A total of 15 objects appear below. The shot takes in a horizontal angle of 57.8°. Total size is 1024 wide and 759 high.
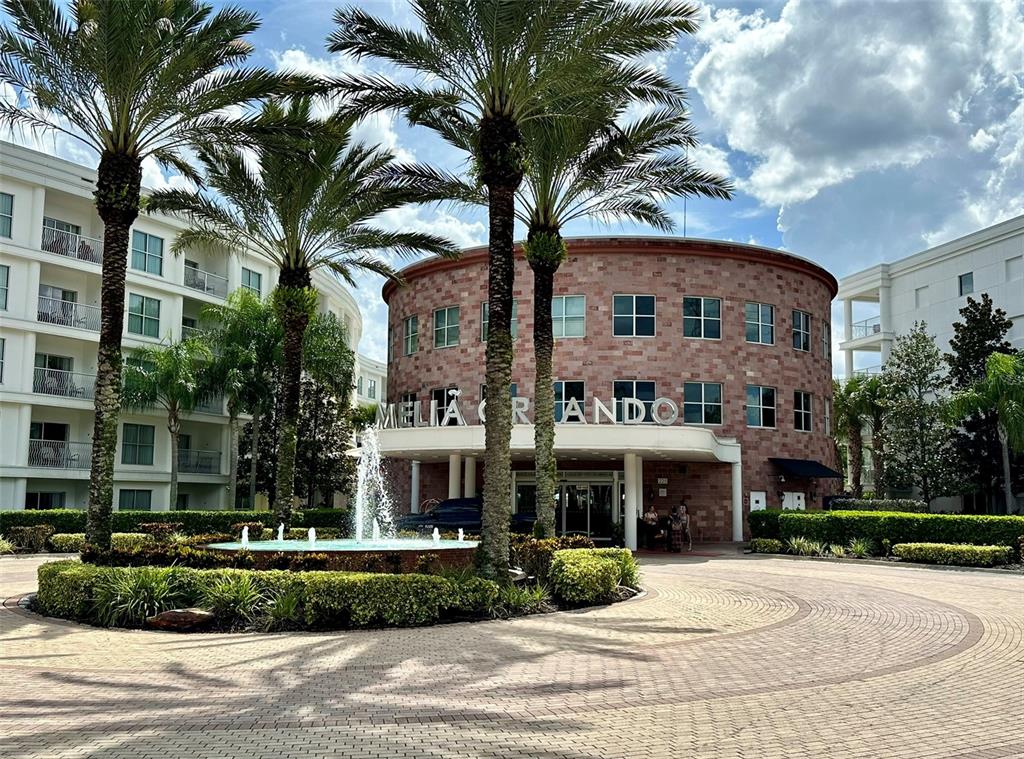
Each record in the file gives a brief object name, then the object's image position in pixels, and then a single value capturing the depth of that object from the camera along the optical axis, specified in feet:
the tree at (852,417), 150.30
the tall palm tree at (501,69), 52.11
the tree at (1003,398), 109.29
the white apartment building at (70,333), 112.27
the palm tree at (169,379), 117.60
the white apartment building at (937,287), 153.17
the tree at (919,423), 122.72
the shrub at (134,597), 43.75
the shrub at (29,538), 89.92
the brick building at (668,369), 110.83
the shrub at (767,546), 94.48
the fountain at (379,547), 49.96
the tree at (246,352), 125.08
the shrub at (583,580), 50.60
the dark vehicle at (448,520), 94.28
